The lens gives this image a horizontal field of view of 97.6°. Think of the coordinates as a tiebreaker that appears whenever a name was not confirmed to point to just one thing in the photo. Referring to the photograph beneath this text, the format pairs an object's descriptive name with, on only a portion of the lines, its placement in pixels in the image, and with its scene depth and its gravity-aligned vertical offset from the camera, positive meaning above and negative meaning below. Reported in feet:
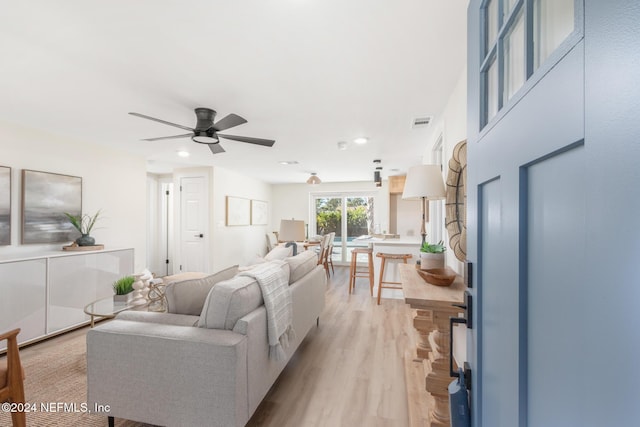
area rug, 5.71 -4.20
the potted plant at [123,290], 8.45 -2.30
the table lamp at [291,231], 16.71 -0.94
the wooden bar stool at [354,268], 14.52 -2.83
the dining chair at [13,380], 4.85 -2.91
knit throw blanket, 5.88 -2.02
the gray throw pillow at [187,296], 5.87 -1.71
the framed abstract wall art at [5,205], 9.00 +0.27
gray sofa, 4.71 -2.63
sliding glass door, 23.68 -0.23
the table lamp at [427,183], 6.69 +0.80
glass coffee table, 7.67 -2.74
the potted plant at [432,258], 6.07 -0.93
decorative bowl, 5.23 -1.17
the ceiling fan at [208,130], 8.00 +2.47
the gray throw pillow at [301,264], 8.27 -1.59
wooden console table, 4.53 -1.81
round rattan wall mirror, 5.44 +0.38
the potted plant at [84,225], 10.78 -0.45
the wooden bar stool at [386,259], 12.75 -2.09
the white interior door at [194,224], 17.22 -0.60
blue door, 0.96 +0.00
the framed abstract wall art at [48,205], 9.62 +0.32
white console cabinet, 8.41 -2.52
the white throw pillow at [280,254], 10.60 -1.49
